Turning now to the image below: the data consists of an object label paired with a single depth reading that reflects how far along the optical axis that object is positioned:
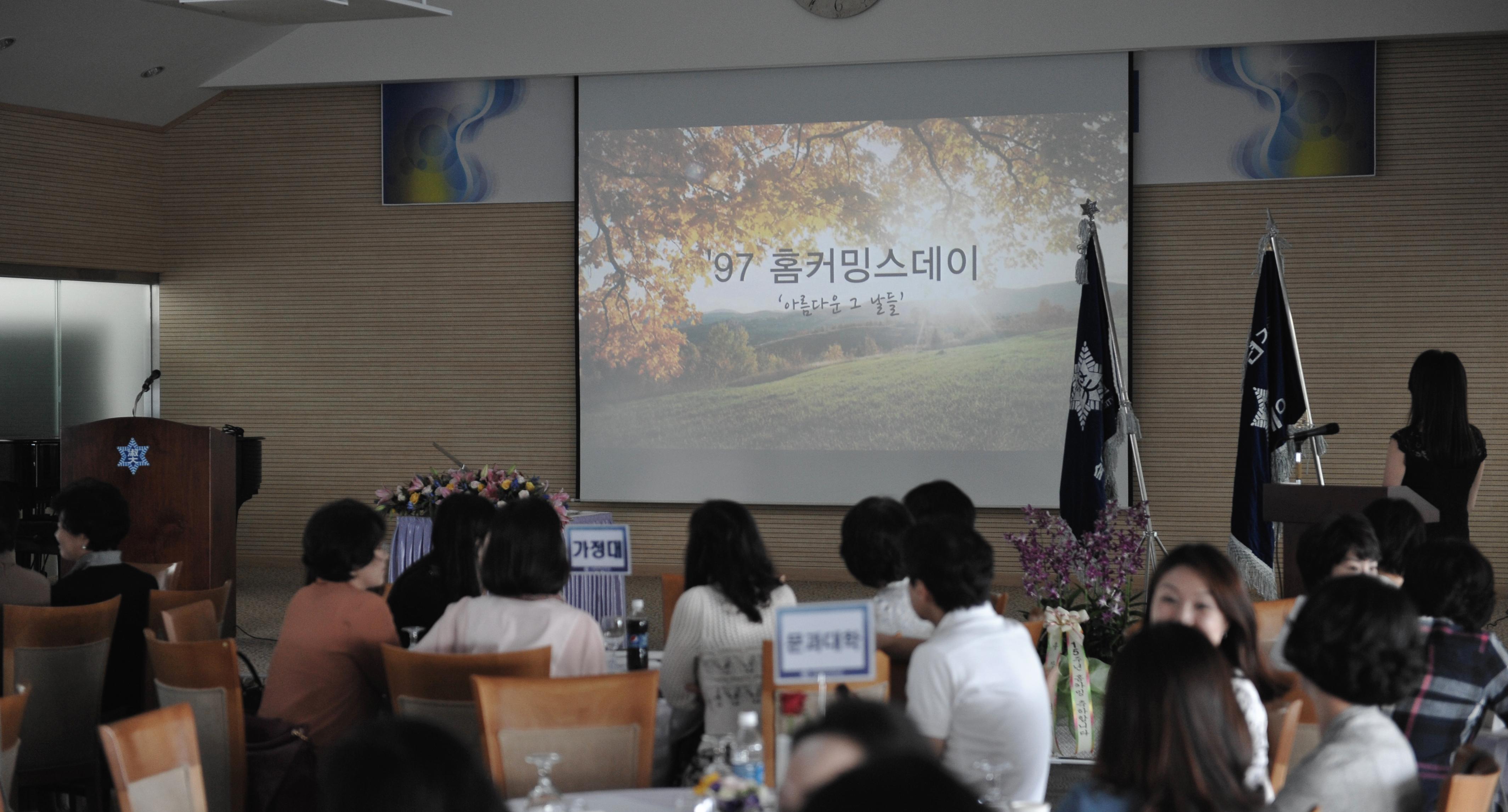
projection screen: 8.42
